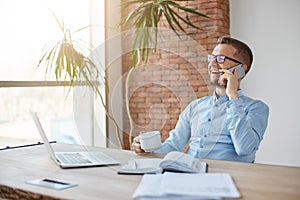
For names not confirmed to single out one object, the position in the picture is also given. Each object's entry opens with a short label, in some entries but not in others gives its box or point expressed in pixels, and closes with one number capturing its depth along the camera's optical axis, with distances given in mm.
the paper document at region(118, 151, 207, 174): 1503
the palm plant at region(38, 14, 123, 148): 3383
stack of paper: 1133
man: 2057
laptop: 1693
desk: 1224
